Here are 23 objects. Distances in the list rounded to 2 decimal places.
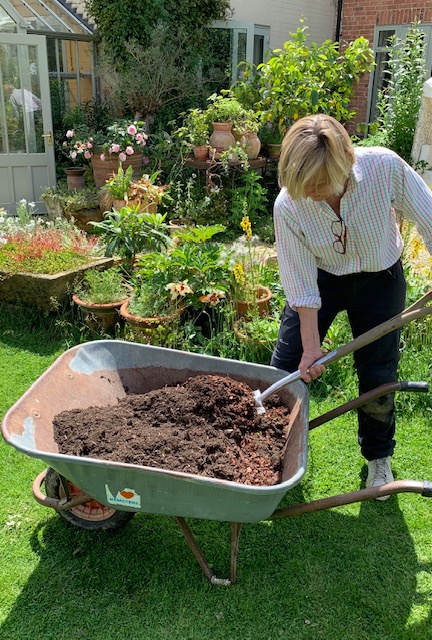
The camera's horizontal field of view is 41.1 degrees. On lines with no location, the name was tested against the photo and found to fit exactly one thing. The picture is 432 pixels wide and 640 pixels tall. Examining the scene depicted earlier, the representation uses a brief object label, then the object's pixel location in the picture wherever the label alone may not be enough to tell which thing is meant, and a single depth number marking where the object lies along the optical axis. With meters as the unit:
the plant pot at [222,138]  6.72
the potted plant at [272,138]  7.63
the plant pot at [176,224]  5.51
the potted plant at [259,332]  3.69
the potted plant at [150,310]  3.86
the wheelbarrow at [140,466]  1.94
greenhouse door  6.87
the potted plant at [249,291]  3.91
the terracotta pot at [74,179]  7.52
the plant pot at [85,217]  6.58
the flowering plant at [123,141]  6.71
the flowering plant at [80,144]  7.02
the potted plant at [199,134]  6.79
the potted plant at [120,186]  5.51
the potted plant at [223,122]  6.73
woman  1.92
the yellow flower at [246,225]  3.76
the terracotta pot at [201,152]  6.77
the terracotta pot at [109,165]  6.96
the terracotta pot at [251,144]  6.75
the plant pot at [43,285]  4.22
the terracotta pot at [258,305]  3.95
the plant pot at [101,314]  4.09
